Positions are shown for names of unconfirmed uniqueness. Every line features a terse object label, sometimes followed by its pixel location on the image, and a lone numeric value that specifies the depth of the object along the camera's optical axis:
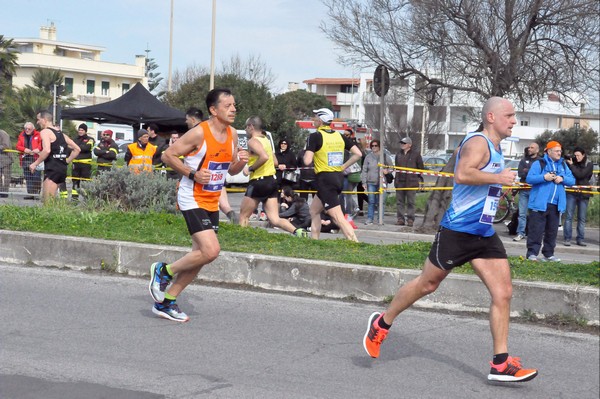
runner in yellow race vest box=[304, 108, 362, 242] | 11.65
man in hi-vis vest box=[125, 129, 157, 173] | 16.27
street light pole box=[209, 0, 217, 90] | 39.02
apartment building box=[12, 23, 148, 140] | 82.25
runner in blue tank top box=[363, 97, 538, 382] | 6.04
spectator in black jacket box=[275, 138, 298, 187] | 18.83
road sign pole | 18.92
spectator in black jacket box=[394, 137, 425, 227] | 19.70
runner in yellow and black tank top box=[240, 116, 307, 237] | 12.42
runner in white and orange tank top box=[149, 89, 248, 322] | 7.48
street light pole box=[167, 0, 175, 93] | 55.19
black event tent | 25.47
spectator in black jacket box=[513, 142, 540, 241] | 18.11
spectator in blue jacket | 13.00
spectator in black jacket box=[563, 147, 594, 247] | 17.59
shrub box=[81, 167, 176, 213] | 13.53
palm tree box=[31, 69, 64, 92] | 66.75
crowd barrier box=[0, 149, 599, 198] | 15.33
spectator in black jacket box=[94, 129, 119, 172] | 21.23
